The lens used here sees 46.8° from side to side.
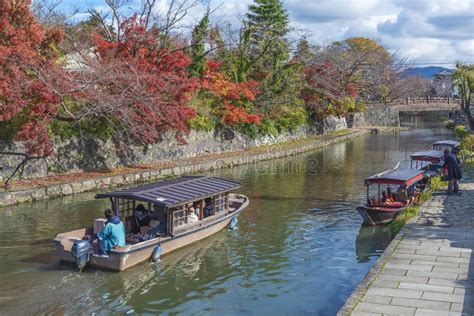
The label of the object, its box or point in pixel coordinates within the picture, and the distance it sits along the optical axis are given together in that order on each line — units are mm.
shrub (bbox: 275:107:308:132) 49375
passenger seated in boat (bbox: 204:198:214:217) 19516
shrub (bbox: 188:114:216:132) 37625
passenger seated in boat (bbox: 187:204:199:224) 18250
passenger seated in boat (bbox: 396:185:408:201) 21422
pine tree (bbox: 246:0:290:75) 46625
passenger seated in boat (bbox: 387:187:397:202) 21516
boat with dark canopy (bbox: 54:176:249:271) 15133
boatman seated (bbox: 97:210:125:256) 15125
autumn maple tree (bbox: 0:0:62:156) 24344
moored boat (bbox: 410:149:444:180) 30566
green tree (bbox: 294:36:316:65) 51066
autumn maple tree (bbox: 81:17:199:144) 28172
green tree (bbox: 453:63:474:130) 52588
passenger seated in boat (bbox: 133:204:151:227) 17812
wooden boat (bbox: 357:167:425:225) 19875
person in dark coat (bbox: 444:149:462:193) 22547
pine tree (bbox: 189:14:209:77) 38781
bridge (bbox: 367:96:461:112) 80438
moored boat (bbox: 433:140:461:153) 38344
